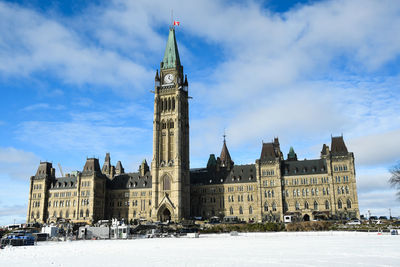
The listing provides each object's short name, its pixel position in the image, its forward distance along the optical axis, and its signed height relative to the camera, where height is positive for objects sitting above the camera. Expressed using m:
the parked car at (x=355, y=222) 79.30 -1.80
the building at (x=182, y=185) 104.19 +8.66
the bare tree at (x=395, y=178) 71.69 +6.29
